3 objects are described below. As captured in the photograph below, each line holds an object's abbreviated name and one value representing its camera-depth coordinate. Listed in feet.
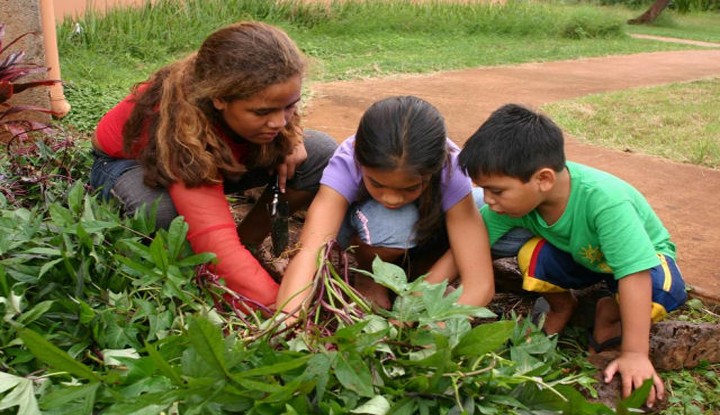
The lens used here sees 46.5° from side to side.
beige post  14.35
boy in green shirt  6.63
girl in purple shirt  6.90
